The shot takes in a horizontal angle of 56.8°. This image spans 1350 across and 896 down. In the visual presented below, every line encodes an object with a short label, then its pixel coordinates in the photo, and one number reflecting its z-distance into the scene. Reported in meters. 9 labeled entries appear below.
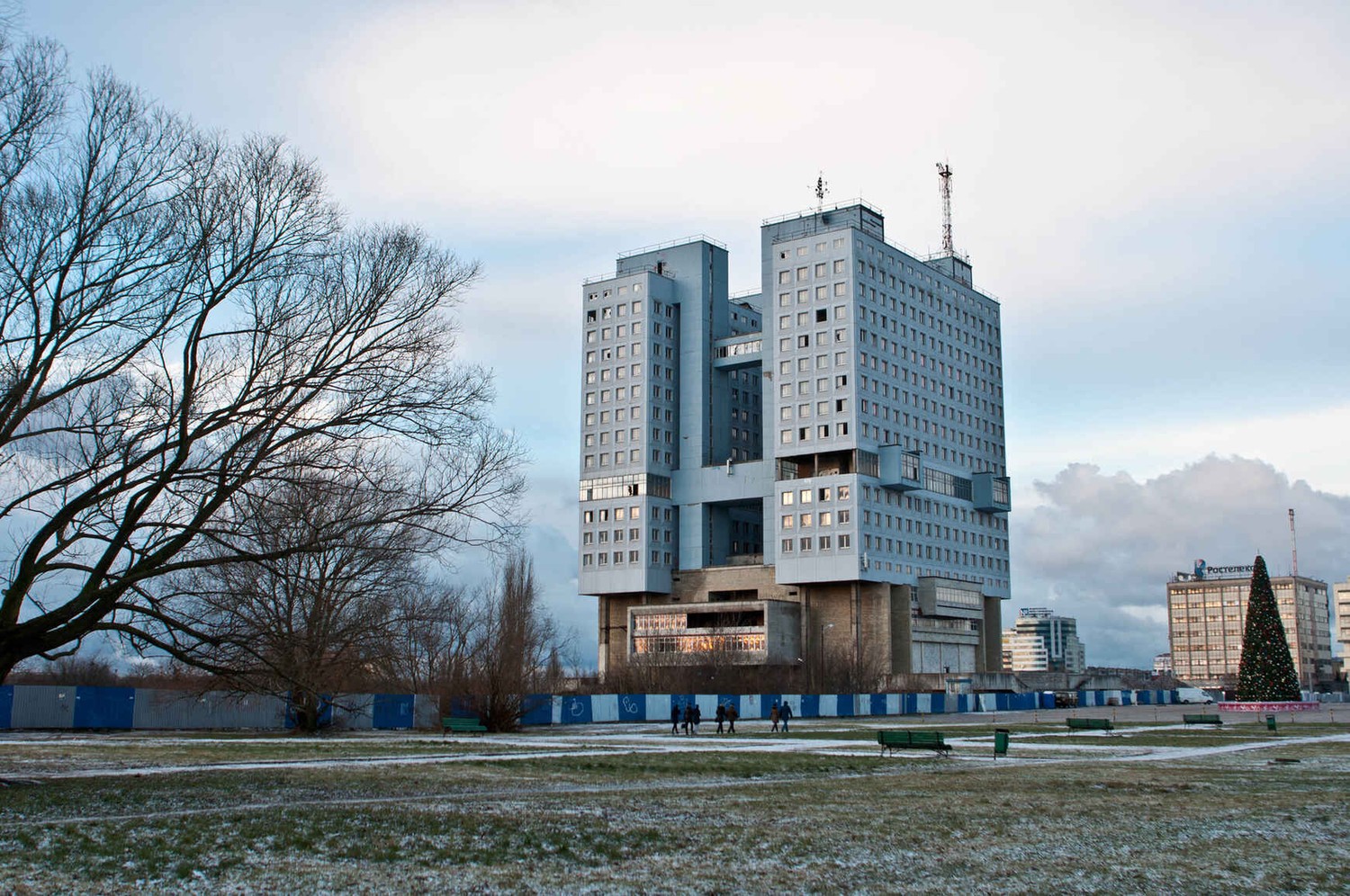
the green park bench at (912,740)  35.47
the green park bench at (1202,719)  57.94
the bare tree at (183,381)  20.75
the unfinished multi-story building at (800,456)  128.88
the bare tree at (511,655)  54.00
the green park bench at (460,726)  50.16
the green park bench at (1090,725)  51.13
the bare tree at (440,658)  55.88
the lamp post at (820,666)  108.53
